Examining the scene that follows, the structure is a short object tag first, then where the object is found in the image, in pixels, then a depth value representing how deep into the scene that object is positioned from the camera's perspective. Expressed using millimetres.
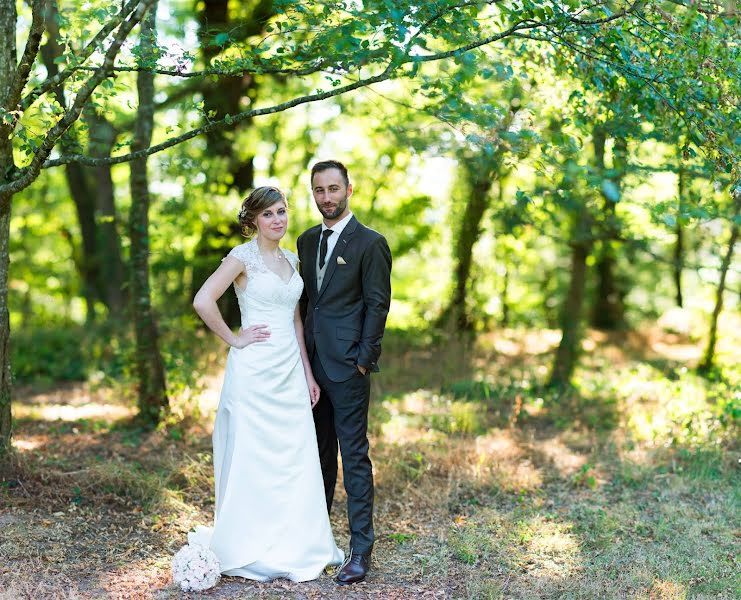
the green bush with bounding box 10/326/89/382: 9852
